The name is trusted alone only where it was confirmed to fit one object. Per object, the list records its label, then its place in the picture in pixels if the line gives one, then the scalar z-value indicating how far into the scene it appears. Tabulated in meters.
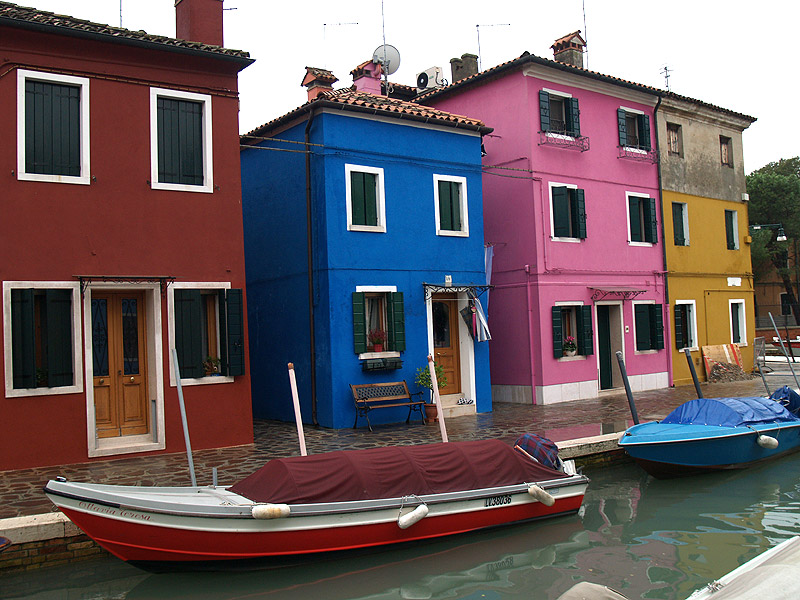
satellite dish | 19.73
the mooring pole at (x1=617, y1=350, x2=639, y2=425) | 13.15
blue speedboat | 11.73
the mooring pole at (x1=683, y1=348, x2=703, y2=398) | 15.05
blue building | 14.53
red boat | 7.49
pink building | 18.06
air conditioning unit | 21.88
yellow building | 21.81
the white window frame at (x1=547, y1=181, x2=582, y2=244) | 18.38
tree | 46.53
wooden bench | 14.05
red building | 10.84
